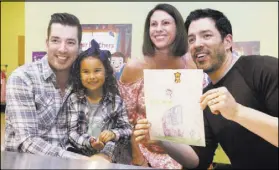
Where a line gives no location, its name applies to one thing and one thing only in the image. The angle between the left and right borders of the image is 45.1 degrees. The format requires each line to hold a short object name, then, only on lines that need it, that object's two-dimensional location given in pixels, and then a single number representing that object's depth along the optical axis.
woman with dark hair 1.68
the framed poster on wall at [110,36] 1.80
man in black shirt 1.47
